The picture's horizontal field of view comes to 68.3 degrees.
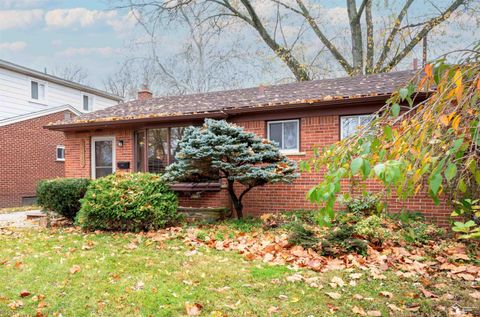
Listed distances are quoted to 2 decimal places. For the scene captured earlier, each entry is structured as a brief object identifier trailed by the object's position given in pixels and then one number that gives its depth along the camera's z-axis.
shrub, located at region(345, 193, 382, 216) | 8.09
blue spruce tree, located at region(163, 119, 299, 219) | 7.97
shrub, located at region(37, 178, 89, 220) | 9.17
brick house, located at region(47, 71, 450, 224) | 9.01
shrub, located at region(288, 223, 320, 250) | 5.82
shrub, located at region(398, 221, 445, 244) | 6.48
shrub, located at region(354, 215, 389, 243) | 6.35
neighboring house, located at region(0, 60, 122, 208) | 15.21
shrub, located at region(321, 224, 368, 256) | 5.60
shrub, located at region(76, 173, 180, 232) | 7.67
